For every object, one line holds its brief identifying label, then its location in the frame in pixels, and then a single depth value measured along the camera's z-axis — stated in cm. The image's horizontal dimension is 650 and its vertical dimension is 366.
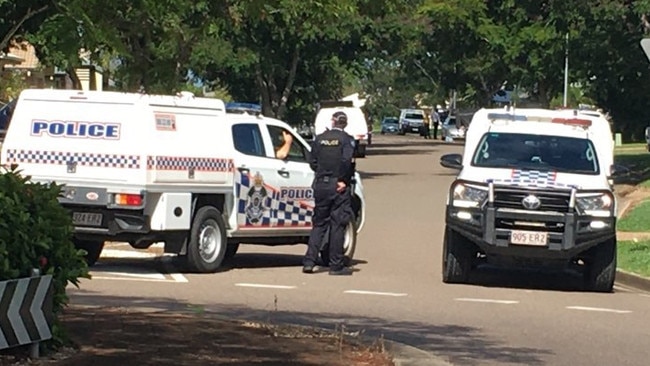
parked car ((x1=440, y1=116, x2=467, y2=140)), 8285
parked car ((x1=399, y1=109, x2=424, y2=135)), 10392
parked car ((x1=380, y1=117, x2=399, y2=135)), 11512
